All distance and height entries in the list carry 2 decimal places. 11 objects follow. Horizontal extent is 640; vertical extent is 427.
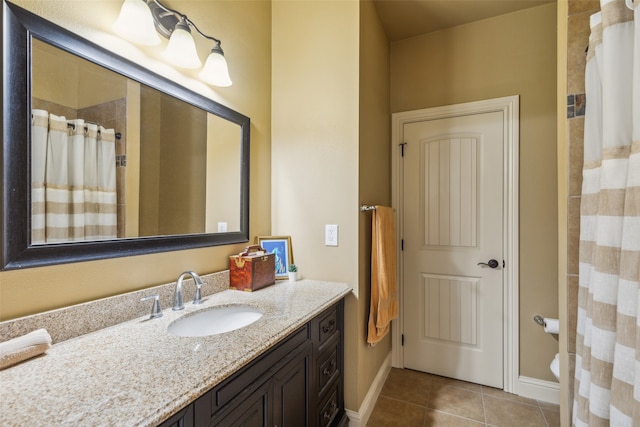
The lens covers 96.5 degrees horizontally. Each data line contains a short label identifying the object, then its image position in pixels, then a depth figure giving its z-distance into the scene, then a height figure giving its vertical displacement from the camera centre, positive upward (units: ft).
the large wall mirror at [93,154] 2.82 +0.72
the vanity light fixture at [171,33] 3.62 +2.50
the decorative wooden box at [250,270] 5.03 -1.05
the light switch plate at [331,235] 5.77 -0.45
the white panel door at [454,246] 7.25 -0.89
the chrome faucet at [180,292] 4.03 -1.15
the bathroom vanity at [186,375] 1.99 -1.37
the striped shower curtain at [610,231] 2.32 -0.15
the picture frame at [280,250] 5.98 -0.79
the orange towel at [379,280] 5.96 -1.42
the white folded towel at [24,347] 2.44 -1.21
